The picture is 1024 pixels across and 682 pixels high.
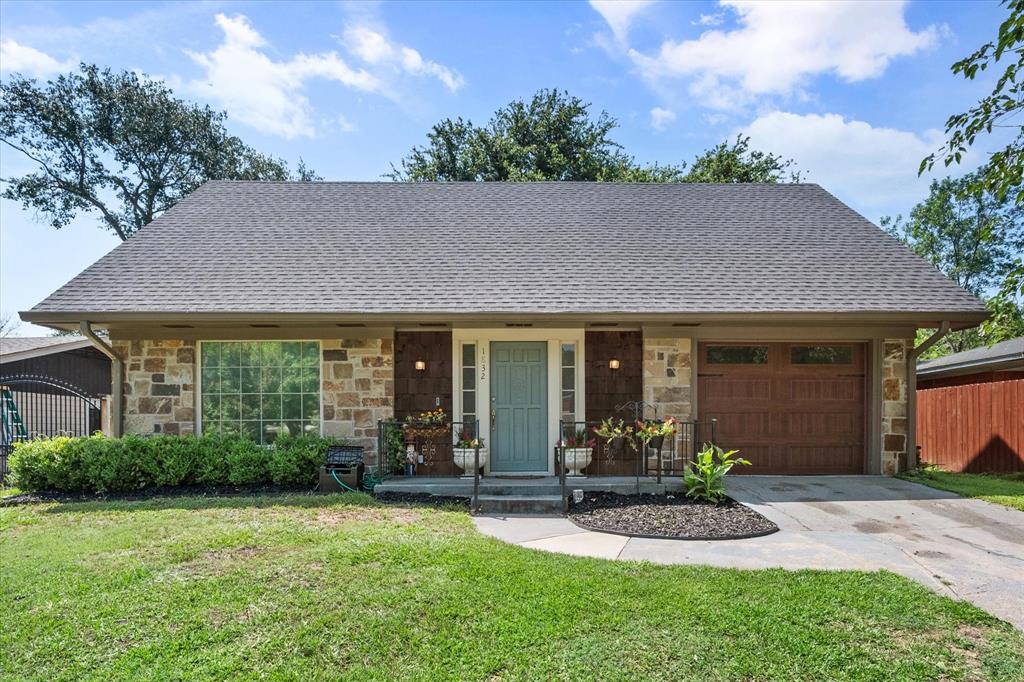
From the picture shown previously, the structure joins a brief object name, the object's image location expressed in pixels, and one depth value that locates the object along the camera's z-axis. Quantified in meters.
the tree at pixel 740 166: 19.91
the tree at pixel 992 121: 4.64
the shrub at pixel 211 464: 7.86
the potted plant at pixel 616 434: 7.90
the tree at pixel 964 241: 25.66
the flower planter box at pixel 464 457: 8.14
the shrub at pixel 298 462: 7.87
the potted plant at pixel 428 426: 8.55
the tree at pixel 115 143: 20.86
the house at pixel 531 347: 8.30
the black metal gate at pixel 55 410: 10.53
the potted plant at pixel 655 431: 7.55
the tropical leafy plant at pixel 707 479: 7.05
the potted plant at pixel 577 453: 8.09
